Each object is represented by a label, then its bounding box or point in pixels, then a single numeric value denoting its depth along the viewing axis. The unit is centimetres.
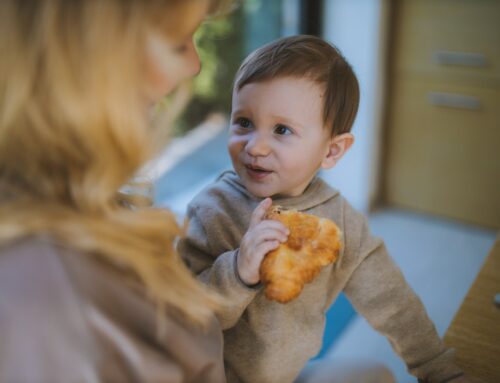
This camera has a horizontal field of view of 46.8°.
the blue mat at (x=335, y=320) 171
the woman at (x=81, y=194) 54
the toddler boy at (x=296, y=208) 94
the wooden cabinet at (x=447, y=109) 249
